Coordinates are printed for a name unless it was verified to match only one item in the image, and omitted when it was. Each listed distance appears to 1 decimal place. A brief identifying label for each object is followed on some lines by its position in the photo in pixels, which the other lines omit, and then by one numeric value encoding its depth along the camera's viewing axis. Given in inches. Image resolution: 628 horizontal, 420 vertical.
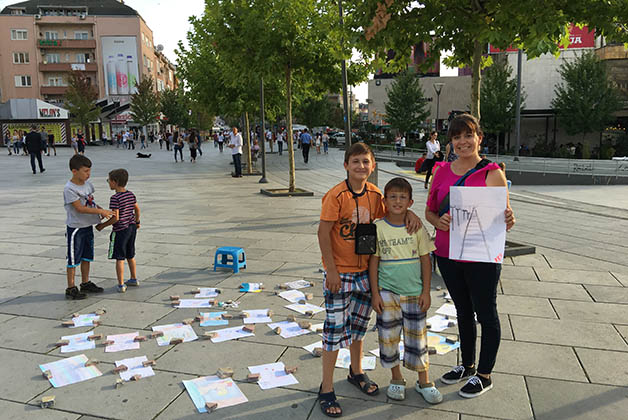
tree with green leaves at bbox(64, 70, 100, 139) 2133.4
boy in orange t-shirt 119.2
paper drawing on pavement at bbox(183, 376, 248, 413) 126.6
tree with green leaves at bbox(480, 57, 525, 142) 1440.7
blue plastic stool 243.9
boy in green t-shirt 120.3
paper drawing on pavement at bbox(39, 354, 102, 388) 137.9
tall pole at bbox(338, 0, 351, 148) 397.4
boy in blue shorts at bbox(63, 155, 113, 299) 201.2
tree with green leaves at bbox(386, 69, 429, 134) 1800.0
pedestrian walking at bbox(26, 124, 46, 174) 772.6
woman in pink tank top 121.5
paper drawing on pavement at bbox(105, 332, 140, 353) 157.8
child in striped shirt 210.7
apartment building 2620.6
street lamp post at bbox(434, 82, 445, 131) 1288.8
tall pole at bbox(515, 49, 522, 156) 1014.4
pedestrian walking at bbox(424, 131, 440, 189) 609.3
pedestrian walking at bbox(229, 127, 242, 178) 694.4
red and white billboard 1489.9
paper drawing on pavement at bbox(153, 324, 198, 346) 163.8
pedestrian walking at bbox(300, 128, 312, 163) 1039.0
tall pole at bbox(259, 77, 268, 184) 623.0
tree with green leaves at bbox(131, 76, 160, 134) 2495.4
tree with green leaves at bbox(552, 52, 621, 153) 1318.9
